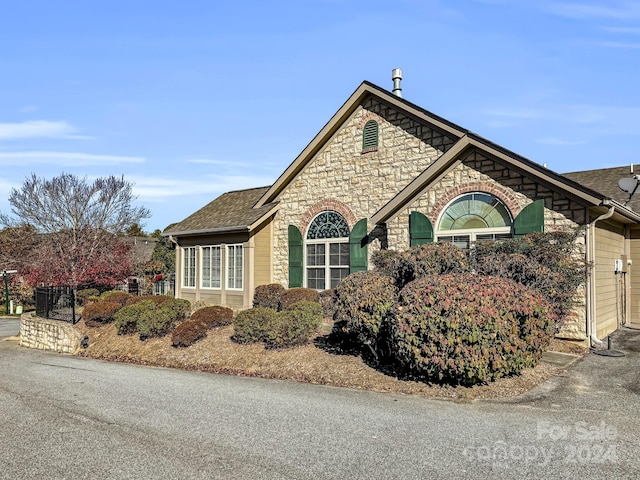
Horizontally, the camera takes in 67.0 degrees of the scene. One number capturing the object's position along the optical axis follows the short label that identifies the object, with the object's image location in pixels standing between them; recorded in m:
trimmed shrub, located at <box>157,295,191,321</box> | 13.18
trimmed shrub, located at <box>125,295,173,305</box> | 15.03
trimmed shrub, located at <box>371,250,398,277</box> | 10.82
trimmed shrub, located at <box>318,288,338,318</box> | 14.04
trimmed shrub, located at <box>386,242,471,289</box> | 9.37
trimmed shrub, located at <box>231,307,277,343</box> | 10.69
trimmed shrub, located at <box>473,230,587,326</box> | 8.77
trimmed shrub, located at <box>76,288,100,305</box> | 22.48
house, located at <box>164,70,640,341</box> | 10.68
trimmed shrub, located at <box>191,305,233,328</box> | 12.37
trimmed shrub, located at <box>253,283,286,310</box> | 15.62
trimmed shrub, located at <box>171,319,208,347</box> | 11.46
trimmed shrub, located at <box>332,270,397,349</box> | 8.16
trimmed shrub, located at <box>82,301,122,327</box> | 14.69
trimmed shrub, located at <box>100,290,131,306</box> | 16.27
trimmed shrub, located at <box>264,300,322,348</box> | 10.17
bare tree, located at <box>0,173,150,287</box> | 24.45
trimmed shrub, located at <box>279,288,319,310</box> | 14.50
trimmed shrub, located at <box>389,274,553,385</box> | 6.77
